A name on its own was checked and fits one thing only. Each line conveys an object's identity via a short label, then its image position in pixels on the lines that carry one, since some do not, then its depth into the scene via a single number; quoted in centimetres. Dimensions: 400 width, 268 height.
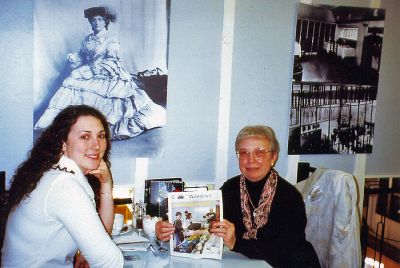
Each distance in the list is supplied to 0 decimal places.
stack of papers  180
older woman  183
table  164
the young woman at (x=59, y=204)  133
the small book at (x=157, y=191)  226
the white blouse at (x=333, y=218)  194
